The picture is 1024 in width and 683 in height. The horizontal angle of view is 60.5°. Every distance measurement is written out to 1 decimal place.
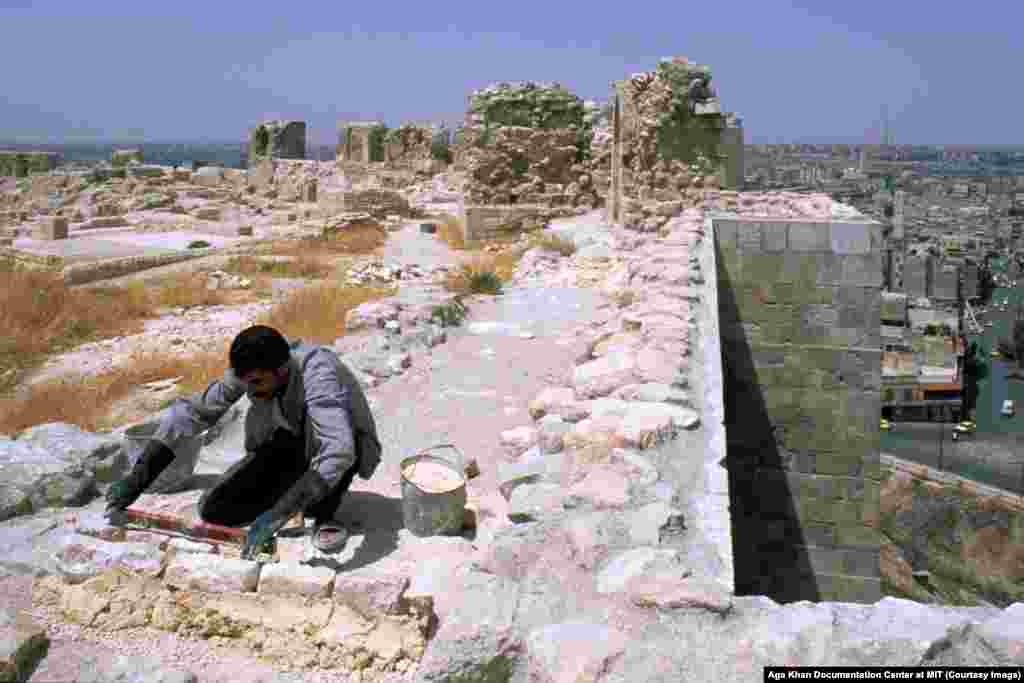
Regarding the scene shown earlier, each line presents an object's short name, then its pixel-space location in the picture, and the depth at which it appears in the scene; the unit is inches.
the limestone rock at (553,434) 137.6
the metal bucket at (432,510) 122.6
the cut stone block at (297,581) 96.8
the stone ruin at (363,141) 1089.4
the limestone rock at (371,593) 93.0
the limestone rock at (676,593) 81.6
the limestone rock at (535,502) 110.5
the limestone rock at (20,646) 87.4
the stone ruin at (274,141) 1131.3
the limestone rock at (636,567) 88.4
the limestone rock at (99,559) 103.5
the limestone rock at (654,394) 144.5
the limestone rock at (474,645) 78.2
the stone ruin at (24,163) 1358.3
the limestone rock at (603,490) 109.0
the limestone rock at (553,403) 154.8
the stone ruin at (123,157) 1362.0
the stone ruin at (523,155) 588.7
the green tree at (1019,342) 1731.1
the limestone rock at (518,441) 155.7
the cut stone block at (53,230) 654.5
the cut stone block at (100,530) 114.3
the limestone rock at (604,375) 155.9
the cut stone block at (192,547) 109.8
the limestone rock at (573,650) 74.7
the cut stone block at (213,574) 99.6
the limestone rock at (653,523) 99.2
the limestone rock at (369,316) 287.9
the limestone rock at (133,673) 87.7
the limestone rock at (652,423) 128.3
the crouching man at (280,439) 112.2
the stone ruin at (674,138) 437.7
